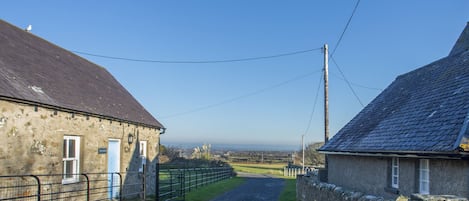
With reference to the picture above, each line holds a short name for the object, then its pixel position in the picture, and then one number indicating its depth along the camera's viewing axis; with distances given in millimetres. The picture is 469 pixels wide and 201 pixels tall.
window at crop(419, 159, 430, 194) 10614
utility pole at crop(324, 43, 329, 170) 20734
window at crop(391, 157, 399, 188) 12546
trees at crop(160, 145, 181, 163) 40347
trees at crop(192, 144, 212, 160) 44969
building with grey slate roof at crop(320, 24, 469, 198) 9688
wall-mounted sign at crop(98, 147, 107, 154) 15248
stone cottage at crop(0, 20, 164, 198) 10922
